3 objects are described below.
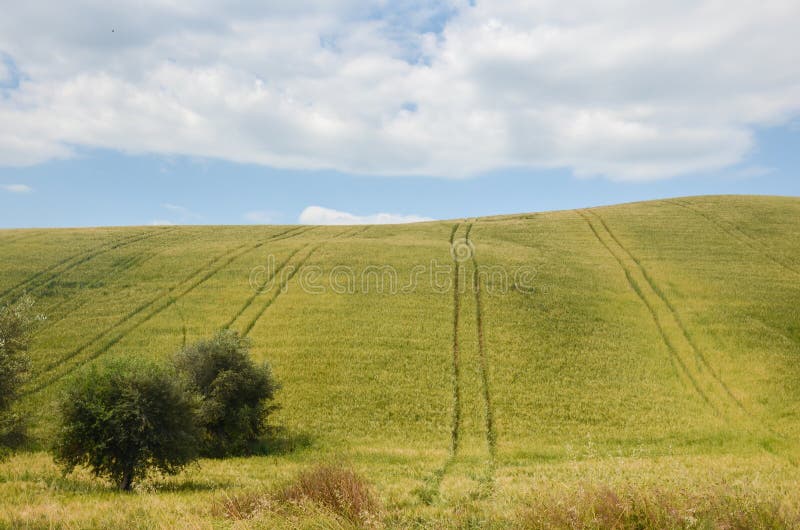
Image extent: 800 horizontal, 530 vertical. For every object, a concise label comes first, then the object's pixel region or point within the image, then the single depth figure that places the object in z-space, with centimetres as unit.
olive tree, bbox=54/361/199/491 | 1758
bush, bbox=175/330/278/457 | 2400
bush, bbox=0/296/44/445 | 2288
